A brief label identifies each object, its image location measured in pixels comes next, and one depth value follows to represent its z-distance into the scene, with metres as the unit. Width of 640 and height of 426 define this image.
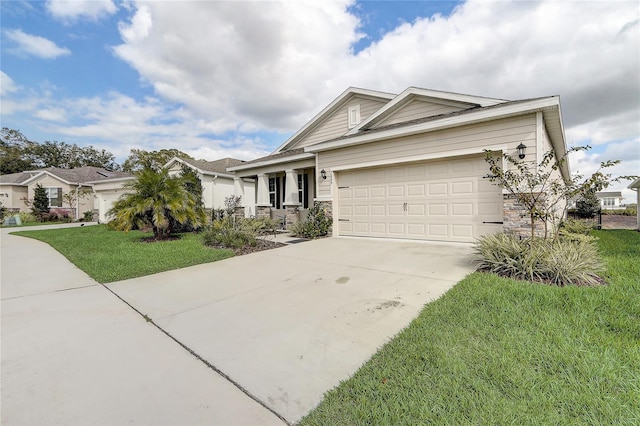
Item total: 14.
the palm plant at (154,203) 8.53
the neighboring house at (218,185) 14.95
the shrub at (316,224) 9.88
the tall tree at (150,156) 29.87
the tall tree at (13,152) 34.56
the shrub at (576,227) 8.53
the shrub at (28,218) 21.31
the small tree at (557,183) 4.45
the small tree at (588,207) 17.94
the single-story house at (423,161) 6.70
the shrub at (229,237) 8.05
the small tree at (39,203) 21.36
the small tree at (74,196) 22.33
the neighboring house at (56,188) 22.78
